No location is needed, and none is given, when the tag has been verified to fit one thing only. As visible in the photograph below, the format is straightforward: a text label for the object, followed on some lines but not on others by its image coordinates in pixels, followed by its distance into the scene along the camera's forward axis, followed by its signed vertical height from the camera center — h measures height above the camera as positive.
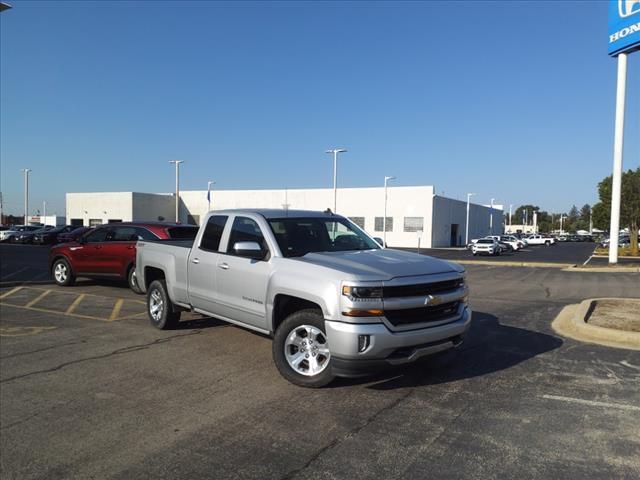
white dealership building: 54.62 +2.05
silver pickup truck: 4.71 -0.70
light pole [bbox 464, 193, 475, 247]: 65.52 -0.94
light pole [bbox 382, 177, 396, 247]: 51.16 +2.45
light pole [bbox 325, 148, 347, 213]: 42.96 +5.37
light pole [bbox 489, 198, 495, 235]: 84.12 +0.85
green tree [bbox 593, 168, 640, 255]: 35.84 +1.98
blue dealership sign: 20.62 +8.72
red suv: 11.89 -0.80
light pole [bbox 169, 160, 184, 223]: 53.67 +5.62
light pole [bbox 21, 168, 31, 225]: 68.00 +3.91
